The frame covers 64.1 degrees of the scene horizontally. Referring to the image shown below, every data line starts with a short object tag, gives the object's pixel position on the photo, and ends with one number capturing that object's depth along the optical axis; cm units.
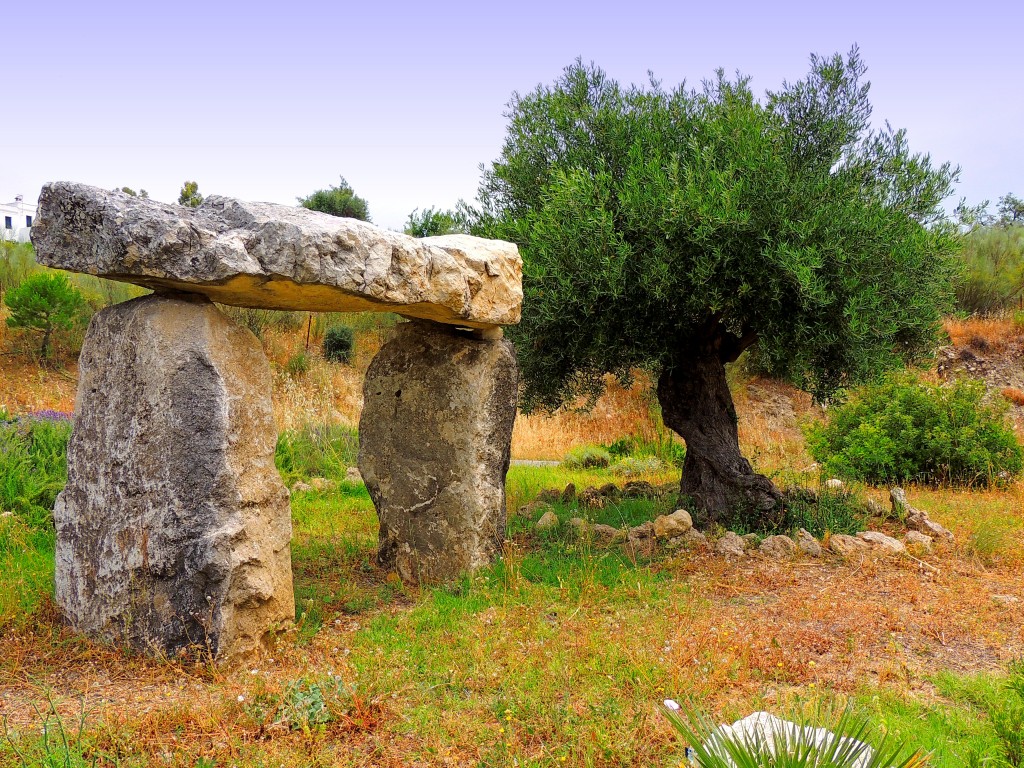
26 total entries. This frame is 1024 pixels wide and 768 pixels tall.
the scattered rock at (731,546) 750
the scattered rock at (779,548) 751
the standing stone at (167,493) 507
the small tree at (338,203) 2688
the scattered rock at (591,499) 1002
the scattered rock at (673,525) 789
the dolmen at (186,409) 491
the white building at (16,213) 4341
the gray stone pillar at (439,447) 680
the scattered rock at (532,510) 955
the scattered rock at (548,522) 866
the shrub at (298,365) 2145
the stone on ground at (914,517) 835
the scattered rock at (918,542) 778
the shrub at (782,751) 281
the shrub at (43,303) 1752
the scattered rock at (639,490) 1059
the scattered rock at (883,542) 763
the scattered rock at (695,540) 771
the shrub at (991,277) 2242
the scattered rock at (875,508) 904
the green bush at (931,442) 1143
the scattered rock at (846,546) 756
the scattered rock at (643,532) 799
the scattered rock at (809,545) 757
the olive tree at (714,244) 724
